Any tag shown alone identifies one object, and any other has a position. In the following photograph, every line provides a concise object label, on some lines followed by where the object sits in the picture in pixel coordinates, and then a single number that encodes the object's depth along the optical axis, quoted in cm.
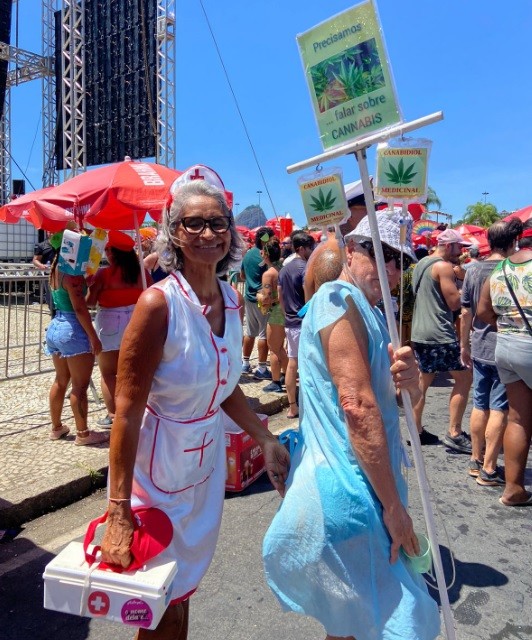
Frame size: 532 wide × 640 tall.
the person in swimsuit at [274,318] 660
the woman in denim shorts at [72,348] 439
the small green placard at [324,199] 182
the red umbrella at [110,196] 421
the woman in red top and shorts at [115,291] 457
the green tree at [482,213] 5203
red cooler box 388
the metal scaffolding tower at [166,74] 1560
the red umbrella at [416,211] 781
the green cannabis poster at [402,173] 170
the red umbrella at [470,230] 1189
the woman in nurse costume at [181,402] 164
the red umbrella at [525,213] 844
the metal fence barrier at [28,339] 653
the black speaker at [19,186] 2146
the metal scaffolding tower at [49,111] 1836
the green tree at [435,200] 4415
